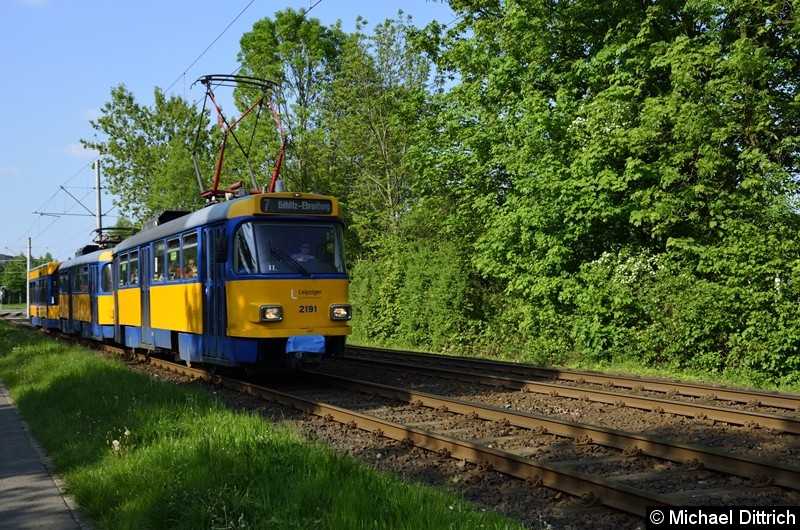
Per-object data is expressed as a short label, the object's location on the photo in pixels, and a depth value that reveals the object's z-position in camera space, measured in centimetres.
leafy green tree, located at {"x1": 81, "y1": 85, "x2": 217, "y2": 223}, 5659
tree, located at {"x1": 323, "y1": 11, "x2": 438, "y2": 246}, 3278
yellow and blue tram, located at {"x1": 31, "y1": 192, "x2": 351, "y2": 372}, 1323
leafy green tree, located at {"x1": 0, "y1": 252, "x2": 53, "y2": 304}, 12386
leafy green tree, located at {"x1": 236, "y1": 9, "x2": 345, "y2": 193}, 4291
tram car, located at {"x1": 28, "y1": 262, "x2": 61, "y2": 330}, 3694
